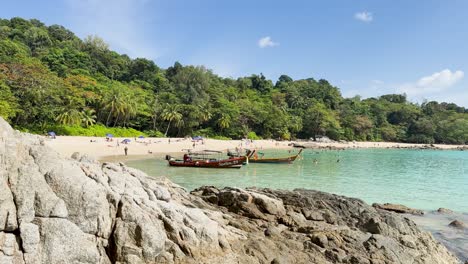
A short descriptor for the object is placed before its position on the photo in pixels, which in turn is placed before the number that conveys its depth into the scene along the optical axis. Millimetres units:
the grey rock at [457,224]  13430
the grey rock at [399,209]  15680
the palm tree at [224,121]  67375
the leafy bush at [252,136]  70250
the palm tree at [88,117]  50094
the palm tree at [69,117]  46750
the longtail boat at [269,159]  35000
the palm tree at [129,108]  55450
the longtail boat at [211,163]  30234
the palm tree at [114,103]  54094
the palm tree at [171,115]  60075
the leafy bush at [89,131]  45062
